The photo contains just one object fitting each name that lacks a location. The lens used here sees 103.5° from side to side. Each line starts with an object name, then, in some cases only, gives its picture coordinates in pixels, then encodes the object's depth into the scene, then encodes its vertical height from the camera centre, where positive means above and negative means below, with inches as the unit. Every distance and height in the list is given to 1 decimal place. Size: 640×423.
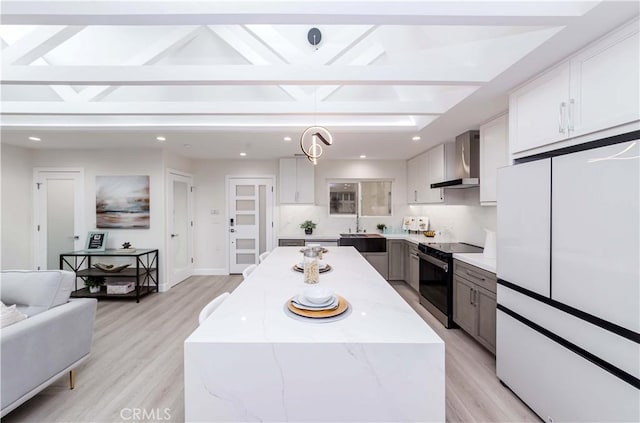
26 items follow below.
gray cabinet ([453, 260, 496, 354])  93.4 -37.2
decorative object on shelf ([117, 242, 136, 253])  164.9 -25.2
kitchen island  40.7 -27.4
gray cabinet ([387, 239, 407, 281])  186.9 -36.0
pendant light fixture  90.3 +28.3
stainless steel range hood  121.1 +24.7
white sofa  62.2 -34.3
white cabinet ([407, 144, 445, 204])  153.7 +24.0
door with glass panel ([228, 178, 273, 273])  210.2 -6.4
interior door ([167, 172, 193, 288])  179.9 -13.7
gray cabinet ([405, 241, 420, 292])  160.9 -37.8
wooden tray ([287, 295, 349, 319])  50.1 -20.7
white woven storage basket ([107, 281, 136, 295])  155.1 -48.4
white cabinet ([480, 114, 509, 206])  100.3 +24.1
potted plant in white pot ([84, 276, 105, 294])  156.9 -45.4
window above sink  212.5 +10.5
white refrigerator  48.5 -16.7
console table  154.2 -38.2
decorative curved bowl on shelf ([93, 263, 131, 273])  155.7 -35.8
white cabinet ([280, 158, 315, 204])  199.6 +23.4
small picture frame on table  166.9 -20.5
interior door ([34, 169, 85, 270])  172.9 -2.6
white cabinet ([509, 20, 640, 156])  50.2 +27.4
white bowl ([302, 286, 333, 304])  53.5 -18.2
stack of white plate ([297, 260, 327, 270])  88.0 -19.8
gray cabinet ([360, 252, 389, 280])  185.8 -37.3
